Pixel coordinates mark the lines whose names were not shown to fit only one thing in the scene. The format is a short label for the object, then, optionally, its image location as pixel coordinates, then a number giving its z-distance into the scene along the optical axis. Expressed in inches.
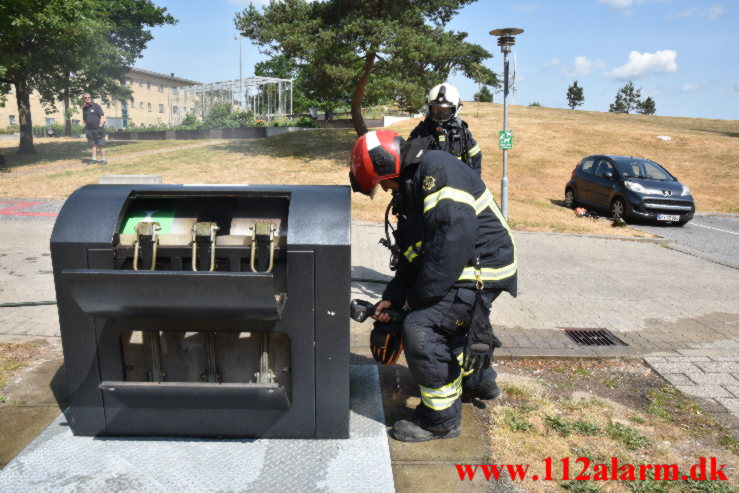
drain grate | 182.2
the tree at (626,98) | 2541.8
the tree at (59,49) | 593.9
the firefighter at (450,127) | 199.8
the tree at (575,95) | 2508.9
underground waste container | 105.5
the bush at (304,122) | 1127.6
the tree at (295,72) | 782.8
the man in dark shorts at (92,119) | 631.8
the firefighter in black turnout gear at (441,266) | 110.0
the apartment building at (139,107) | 2556.6
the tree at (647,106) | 2453.2
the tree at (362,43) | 708.0
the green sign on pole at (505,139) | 450.3
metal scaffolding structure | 1200.2
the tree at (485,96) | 2121.6
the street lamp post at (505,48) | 431.5
